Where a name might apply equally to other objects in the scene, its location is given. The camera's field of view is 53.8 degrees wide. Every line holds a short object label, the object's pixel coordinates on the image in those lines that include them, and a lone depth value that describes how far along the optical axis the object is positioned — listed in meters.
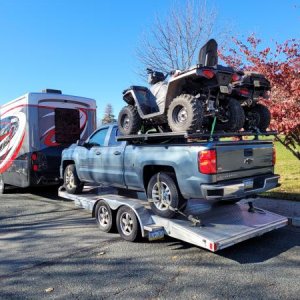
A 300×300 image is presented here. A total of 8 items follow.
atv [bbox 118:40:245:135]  4.46
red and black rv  8.00
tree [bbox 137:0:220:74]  12.80
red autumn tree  7.29
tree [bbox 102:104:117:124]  90.42
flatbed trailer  4.19
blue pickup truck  4.29
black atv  5.01
